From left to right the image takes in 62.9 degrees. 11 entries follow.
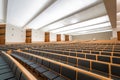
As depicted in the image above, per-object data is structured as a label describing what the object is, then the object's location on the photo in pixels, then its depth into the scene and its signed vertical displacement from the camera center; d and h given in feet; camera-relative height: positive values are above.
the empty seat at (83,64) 5.76 -1.42
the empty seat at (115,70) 4.37 -1.36
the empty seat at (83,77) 3.50 -1.38
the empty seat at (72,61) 6.66 -1.46
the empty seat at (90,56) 7.22 -1.23
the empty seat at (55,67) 5.51 -1.59
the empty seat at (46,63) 6.52 -1.61
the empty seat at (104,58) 6.41 -1.22
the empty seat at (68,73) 4.39 -1.56
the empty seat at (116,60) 5.95 -1.21
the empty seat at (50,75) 4.93 -1.84
